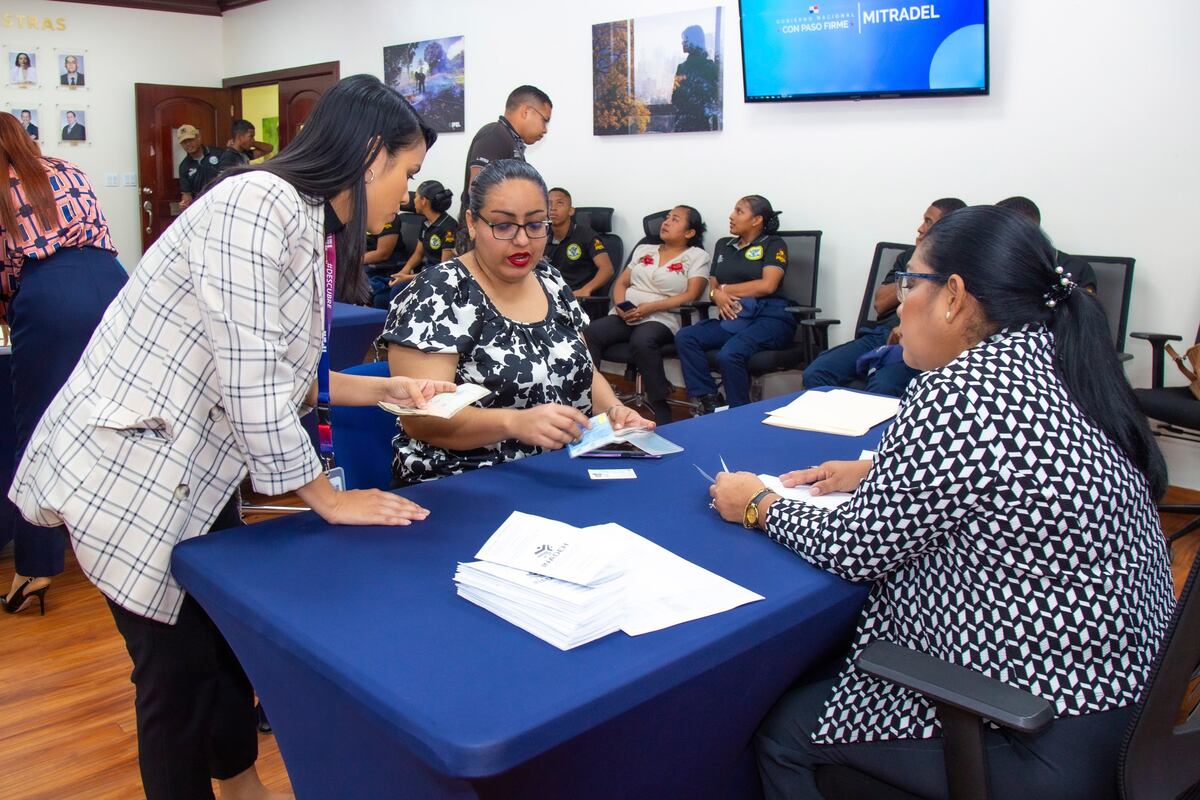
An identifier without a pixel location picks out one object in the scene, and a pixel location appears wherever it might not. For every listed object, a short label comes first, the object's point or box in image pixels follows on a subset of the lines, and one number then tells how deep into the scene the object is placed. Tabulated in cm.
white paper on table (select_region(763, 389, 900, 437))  219
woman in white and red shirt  493
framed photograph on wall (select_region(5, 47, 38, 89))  853
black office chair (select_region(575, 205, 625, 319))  570
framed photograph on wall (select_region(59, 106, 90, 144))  882
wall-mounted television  423
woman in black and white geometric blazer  122
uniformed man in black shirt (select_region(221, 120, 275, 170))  852
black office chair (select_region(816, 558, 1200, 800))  108
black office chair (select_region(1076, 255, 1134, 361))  378
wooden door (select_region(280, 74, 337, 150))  845
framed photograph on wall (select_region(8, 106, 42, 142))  860
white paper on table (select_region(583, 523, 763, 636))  122
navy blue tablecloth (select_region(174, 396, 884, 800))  103
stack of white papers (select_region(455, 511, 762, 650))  119
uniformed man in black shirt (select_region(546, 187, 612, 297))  562
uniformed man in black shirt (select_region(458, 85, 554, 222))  429
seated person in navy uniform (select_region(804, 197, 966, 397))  414
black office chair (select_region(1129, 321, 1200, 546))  336
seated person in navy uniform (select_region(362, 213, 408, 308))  696
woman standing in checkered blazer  132
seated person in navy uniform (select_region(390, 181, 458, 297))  662
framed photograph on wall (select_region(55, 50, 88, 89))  874
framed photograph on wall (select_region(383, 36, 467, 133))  698
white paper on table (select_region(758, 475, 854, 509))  167
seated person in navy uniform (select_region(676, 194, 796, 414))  458
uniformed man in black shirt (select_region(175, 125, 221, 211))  866
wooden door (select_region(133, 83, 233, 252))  911
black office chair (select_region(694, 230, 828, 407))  450
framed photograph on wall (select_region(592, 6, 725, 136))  532
